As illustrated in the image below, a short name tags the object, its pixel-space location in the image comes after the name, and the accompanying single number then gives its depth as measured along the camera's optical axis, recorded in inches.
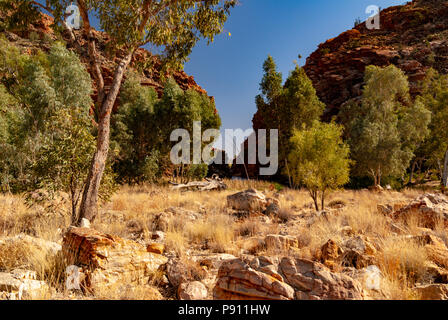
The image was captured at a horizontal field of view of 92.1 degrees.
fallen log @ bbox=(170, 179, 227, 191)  681.1
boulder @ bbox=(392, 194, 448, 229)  216.5
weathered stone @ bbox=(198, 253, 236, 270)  139.1
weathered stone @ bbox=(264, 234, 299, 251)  157.9
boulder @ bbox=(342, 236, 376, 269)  128.6
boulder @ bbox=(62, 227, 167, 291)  112.1
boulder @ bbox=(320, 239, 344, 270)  136.4
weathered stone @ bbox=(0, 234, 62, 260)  125.7
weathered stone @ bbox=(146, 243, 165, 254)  159.9
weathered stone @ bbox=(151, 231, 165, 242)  205.5
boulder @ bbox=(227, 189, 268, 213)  356.5
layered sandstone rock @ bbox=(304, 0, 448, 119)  1429.6
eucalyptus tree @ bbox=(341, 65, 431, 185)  810.2
